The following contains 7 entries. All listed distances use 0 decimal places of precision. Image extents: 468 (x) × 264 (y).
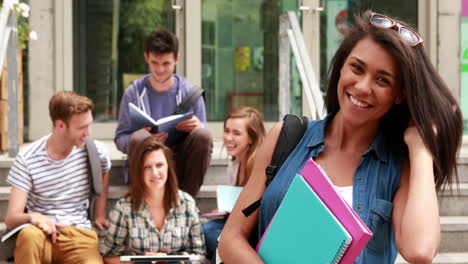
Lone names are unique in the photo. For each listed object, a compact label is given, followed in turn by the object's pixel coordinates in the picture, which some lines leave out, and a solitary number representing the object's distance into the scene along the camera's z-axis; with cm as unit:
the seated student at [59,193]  652
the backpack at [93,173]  705
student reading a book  768
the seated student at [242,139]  719
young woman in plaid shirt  657
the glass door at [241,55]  1268
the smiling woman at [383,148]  306
